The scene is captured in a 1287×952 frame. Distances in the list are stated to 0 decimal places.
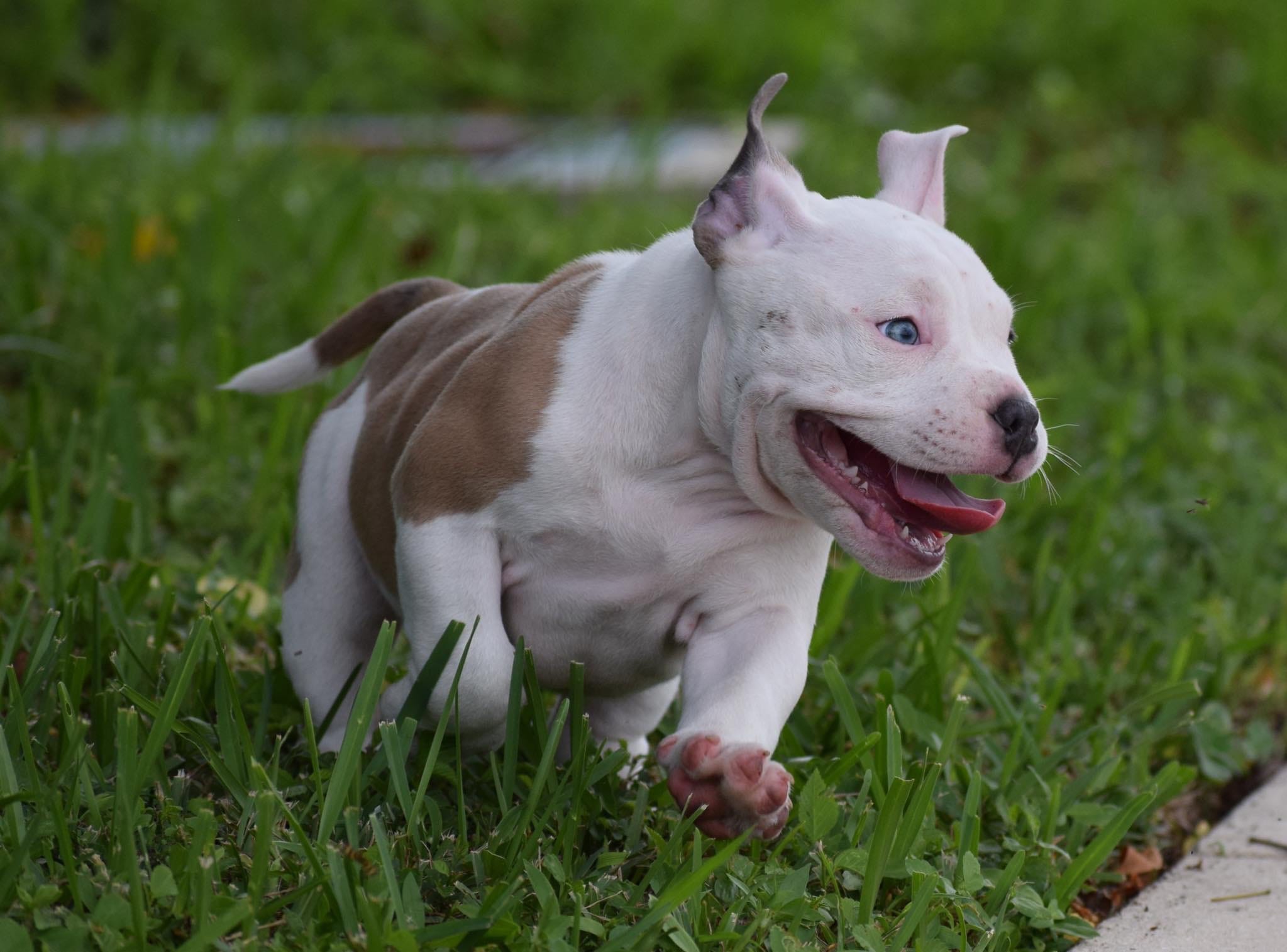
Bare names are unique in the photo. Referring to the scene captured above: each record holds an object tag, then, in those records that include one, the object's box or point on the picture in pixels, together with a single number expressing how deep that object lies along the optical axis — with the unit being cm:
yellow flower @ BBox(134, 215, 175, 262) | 985
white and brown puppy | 444
